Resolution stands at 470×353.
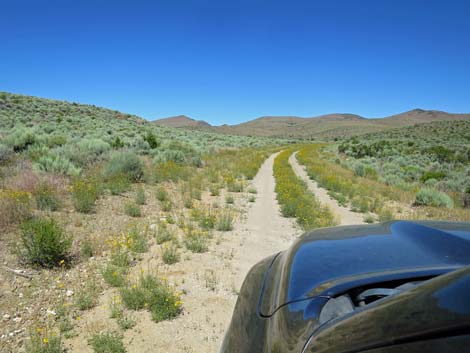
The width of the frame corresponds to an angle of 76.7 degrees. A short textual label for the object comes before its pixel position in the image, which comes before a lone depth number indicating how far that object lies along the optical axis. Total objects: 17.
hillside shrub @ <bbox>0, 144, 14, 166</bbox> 10.00
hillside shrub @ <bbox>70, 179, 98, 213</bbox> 6.76
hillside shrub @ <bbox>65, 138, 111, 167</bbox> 11.49
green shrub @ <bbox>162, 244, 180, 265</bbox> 4.97
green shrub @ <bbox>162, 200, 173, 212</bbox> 7.93
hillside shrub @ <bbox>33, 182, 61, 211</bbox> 6.45
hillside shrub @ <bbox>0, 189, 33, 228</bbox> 5.47
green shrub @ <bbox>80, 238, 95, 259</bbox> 4.92
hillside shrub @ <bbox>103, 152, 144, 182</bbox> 10.02
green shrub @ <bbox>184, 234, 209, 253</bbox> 5.54
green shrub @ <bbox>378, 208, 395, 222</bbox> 8.21
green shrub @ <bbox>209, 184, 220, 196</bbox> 10.56
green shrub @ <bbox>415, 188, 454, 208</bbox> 10.08
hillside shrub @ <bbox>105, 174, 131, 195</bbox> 8.60
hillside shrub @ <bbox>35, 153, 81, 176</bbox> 9.36
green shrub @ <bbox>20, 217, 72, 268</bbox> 4.45
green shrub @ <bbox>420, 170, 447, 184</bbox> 15.85
